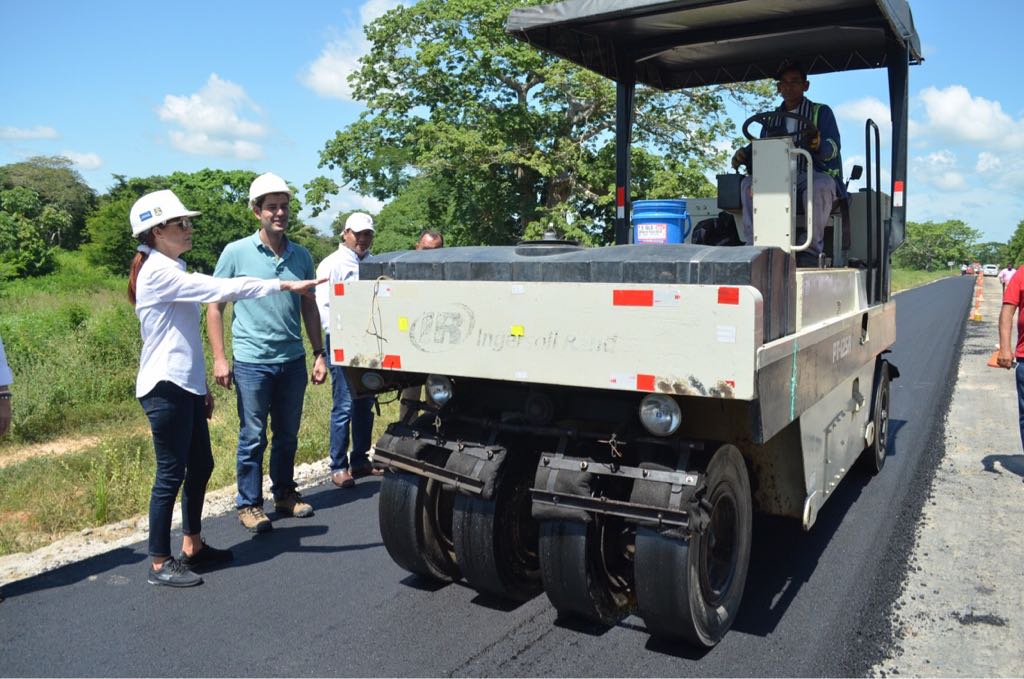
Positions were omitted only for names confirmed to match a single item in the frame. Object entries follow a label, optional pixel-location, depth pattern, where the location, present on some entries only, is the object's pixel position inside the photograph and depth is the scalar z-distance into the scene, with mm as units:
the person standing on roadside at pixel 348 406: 5953
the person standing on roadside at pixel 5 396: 3862
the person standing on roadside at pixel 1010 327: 5906
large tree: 19688
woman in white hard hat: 3932
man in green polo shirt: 4855
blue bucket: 5352
